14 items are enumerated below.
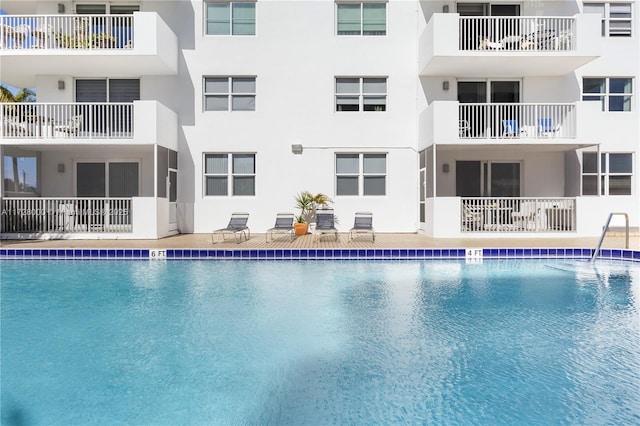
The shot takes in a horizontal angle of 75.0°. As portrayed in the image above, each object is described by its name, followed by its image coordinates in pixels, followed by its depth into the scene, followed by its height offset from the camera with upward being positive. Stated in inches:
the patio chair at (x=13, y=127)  506.0 +100.0
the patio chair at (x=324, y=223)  492.7 -19.6
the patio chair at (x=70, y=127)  518.3 +101.2
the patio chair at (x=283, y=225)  484.7 -22.0
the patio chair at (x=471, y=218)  518.9 -15.4
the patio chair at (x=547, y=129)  534.3 +98.1
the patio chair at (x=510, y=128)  525.0 +97.7
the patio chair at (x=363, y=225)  489.4 -22.4
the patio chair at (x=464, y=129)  531.2 +98.4
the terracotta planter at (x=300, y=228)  542.6 -27.6
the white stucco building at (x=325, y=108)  569.9 +136.0
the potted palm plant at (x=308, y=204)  563.8 +3.8
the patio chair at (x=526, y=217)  525.0 -14.9
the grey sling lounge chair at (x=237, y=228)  477.1 -24.1
